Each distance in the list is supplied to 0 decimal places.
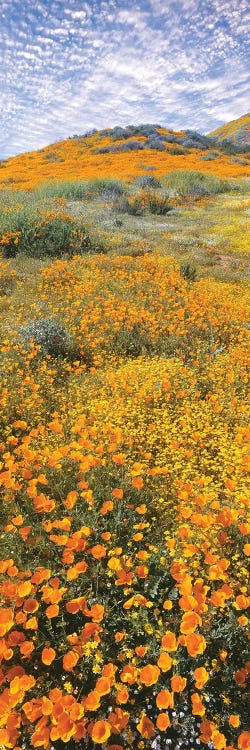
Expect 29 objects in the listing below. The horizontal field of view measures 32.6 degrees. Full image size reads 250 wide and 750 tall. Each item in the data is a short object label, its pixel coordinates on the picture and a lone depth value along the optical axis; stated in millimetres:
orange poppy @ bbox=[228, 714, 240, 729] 1945
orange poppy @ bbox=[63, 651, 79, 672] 2152
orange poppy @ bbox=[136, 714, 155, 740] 1978
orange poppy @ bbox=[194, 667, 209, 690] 2031
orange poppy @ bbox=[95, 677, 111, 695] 2033
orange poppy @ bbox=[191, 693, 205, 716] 1974
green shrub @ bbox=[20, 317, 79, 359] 6598
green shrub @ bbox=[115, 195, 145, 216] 19734
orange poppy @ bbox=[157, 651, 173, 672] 2069
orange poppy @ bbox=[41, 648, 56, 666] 2165
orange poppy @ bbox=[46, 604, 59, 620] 2328
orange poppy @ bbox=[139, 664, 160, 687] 2055
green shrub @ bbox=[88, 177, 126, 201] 22312
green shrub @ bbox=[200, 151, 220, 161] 38047
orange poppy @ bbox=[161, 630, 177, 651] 2153
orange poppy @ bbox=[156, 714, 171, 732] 1906
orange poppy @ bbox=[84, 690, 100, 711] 1965
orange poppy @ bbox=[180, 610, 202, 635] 2195
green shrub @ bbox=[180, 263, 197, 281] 10812
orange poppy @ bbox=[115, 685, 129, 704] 2062
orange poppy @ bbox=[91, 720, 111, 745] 1873
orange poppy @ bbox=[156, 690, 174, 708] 1965
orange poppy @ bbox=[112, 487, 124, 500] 3048
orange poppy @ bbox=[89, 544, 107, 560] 2635
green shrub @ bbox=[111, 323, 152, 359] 6848
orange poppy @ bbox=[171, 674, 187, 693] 1989
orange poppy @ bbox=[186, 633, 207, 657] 2092
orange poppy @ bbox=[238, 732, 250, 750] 1894
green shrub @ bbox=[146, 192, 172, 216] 20656
